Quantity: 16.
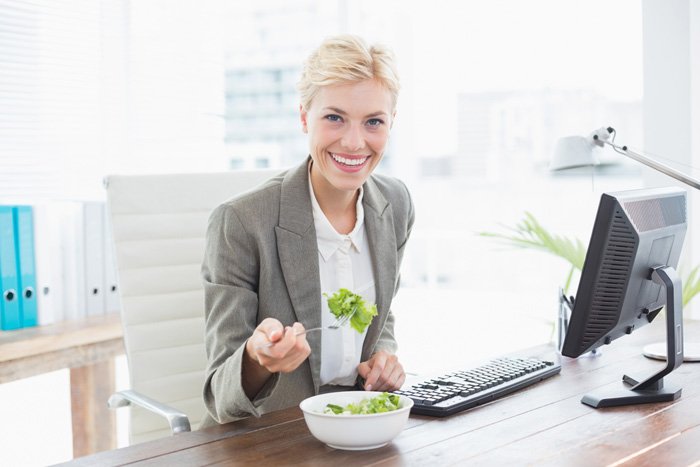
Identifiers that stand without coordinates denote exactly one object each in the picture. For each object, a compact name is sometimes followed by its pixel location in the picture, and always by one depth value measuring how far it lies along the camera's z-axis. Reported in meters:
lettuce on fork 1.44
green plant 3.05
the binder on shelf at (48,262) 2.79
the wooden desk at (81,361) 2.45
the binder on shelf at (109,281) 3.02
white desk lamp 1.99
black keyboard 1.53
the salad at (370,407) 1.32
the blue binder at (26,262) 2.75
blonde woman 1.67
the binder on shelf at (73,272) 2.95
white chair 2.07
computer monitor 1.47
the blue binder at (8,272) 2.71
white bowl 1.27
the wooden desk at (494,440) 1.27
